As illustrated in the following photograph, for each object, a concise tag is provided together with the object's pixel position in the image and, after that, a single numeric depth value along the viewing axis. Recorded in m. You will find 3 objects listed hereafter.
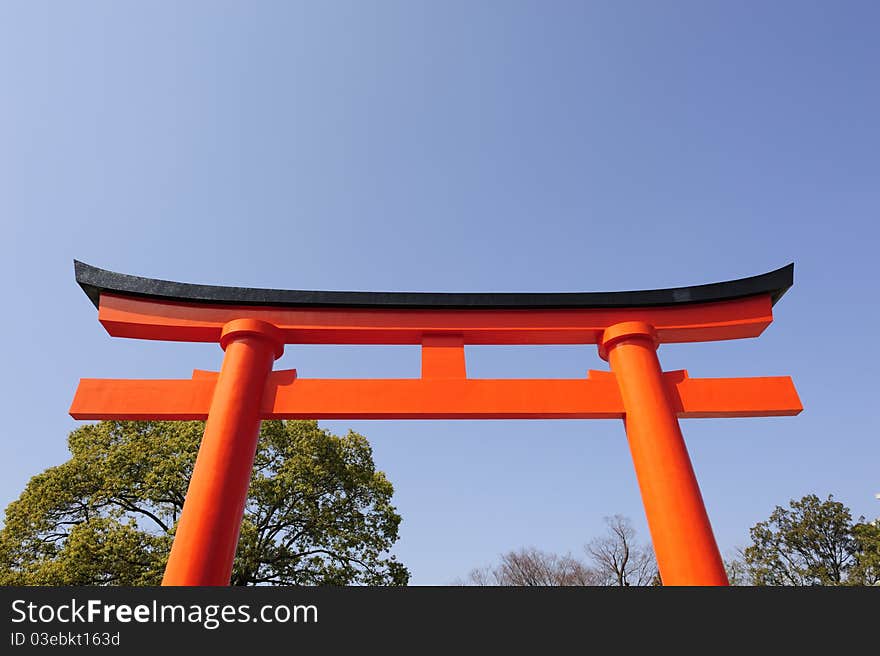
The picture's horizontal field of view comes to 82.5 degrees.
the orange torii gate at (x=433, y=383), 3.98
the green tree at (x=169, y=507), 8.91
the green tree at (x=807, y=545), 21.17
